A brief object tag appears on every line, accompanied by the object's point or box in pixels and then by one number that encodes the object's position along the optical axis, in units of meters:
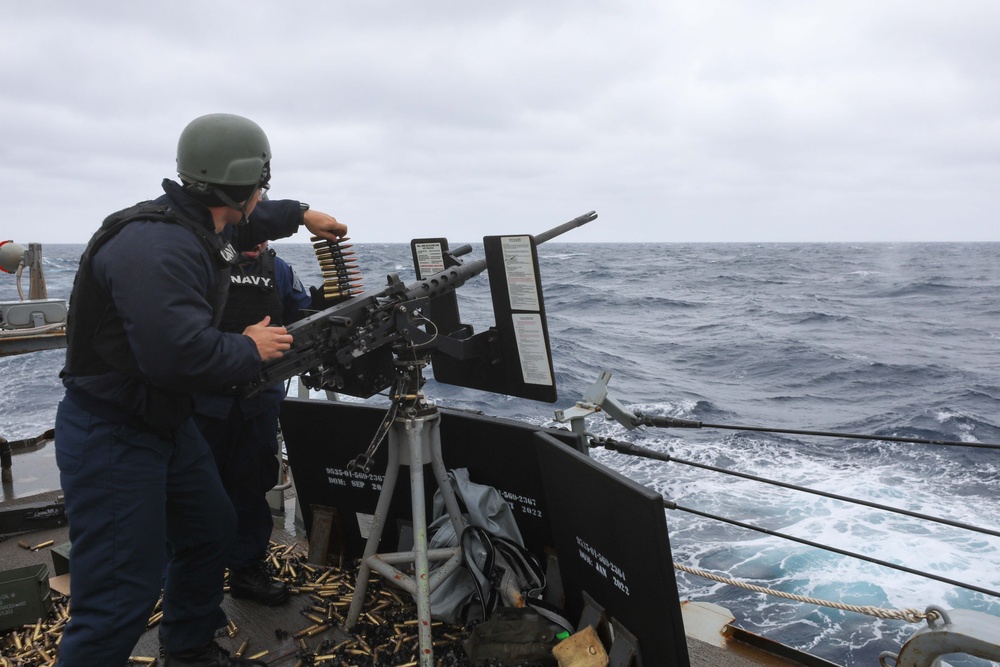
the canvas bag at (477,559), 3.33
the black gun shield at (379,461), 3.53
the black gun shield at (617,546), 2.43
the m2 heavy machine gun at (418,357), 2.90
